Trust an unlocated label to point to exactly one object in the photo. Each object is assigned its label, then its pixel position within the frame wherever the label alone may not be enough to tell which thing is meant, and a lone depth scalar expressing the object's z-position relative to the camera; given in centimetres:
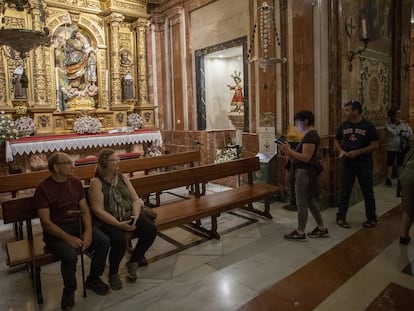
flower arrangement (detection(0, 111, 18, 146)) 630
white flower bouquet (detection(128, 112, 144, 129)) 898
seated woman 309
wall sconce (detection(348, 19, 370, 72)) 536
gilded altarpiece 740
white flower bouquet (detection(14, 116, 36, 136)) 720
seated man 279
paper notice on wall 580
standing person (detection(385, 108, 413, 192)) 627
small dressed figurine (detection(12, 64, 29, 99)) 722
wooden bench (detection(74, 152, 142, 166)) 710
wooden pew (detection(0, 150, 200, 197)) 430
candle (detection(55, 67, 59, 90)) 801
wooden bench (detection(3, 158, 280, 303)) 291
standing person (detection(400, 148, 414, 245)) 367
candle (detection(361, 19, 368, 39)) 535
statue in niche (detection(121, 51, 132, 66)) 894
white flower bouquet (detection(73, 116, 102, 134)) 790
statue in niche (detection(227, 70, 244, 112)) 841
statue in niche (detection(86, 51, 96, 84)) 843
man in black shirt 425
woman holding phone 372
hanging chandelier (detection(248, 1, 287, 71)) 522
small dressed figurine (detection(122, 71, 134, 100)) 886
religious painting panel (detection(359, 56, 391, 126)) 596
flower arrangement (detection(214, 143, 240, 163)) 732
